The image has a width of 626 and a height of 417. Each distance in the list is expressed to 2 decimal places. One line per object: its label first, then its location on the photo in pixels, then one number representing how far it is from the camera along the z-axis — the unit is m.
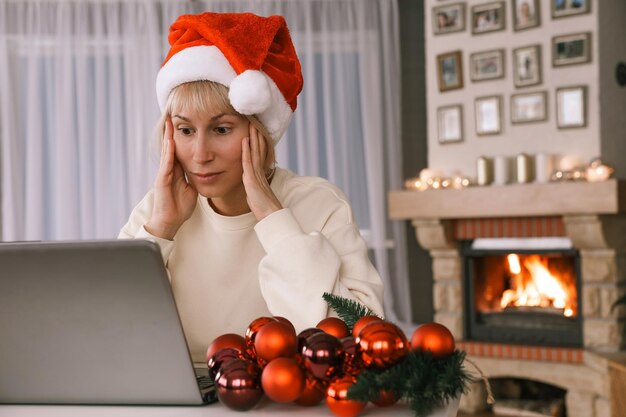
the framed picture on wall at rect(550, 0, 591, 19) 4.02
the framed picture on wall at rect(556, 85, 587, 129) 4.02
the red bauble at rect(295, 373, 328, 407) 0.84
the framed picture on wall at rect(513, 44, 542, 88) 4.21
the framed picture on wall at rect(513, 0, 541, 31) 4.20
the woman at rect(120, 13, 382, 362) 1.39
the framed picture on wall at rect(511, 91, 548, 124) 4.19
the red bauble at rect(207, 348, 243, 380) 0.89
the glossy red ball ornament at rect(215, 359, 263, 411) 0.83
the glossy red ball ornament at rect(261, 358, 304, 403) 0.82
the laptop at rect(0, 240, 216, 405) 0.80
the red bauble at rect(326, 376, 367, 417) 0.79
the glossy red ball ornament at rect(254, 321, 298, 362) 0.86
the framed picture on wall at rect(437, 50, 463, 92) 4.48
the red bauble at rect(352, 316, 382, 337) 0.88
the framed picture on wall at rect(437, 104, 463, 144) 4.49
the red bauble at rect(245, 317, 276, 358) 0.92
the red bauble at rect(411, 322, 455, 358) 0.82
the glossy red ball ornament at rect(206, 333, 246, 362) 0.92
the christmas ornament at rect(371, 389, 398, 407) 0.80
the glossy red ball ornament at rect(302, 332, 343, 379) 0.83
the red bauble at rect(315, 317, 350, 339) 0.94
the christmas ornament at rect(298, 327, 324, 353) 0.88
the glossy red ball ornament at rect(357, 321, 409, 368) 0.81
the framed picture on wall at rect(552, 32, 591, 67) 4.01
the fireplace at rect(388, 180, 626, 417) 3.86
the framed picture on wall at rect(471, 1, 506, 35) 4.34
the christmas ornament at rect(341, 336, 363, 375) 0.84
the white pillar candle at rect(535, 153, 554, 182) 4.09
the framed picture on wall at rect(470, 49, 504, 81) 4.35
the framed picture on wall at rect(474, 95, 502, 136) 4.35
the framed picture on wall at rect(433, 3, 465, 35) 4.47
